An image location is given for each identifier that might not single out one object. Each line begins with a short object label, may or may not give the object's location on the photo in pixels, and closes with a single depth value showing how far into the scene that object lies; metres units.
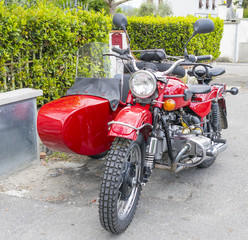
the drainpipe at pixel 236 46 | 20.09
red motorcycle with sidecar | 3.19
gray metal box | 4.22
